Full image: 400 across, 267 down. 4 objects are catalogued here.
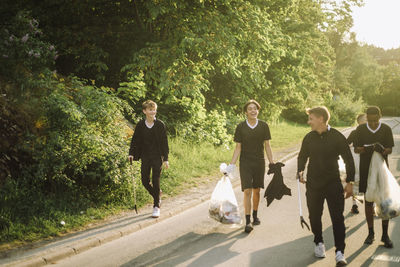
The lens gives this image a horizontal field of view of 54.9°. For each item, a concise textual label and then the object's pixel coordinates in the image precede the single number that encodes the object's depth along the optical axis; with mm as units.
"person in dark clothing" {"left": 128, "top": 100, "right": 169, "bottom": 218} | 6742
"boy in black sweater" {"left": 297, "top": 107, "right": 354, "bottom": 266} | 4590
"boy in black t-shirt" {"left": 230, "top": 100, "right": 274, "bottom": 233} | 6105
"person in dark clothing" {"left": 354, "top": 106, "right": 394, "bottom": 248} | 5391
